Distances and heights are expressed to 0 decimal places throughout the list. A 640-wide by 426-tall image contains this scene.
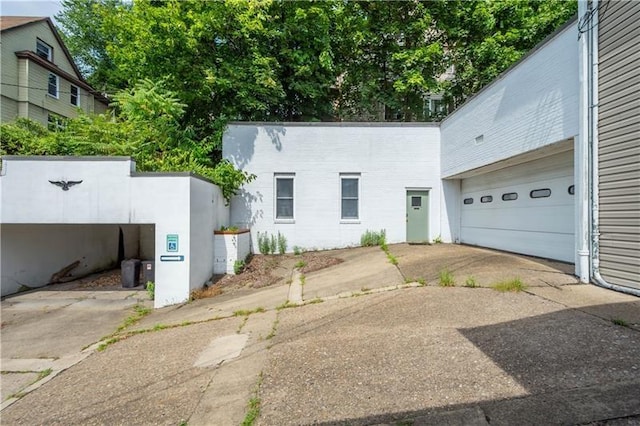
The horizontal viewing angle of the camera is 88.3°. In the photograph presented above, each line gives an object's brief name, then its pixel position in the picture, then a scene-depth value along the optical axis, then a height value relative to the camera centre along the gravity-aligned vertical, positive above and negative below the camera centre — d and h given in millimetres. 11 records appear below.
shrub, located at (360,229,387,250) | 11438 -795
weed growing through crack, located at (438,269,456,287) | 6198 -1248
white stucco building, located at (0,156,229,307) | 7043 +339
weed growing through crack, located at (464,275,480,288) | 6012 -1259
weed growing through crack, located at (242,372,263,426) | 2719 -1700
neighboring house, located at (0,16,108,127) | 16250 +7746
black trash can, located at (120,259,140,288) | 8758 -1549
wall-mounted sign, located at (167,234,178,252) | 7031 -585
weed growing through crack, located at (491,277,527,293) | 5562 -1221
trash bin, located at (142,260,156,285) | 8677 -1489
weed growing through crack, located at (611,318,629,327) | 3914 -1291
